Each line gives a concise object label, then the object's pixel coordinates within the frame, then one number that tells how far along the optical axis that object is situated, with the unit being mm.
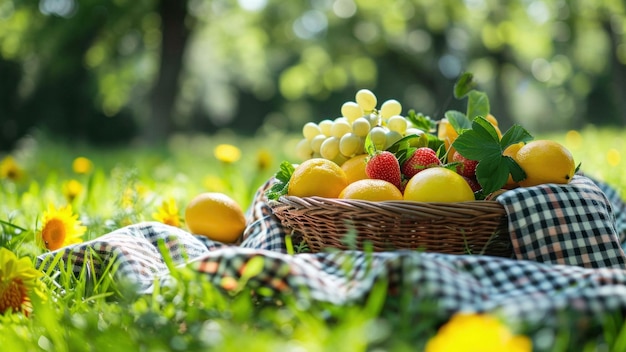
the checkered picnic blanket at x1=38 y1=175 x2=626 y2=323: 1126
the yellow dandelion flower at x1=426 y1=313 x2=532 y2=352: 811
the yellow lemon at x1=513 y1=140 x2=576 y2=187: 1634
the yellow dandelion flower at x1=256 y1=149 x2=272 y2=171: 3167
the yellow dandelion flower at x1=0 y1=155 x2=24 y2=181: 3043
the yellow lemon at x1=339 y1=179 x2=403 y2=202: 1562
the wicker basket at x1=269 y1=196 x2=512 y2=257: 1460
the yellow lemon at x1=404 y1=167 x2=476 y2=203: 1521
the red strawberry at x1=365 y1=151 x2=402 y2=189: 1668
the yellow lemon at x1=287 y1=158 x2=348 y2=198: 1677
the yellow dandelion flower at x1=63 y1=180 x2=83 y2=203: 2506
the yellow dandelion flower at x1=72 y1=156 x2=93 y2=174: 3066
